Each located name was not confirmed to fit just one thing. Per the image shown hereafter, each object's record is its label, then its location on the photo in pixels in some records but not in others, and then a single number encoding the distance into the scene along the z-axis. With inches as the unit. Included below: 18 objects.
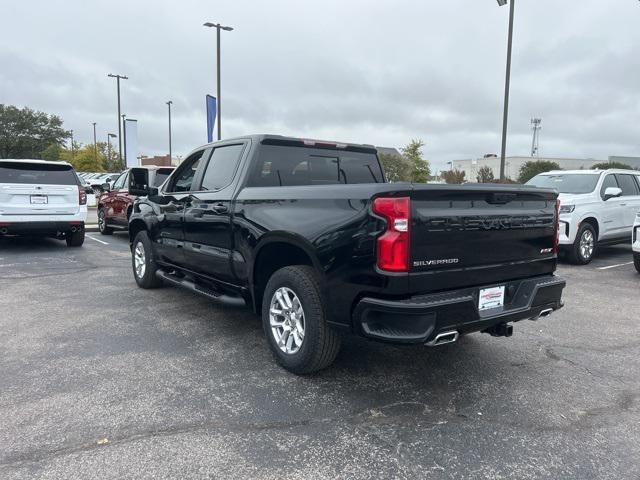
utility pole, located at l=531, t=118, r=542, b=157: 3028.1
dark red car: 417.4
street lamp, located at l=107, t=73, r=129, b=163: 1358.3
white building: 3230.3
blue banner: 789.9
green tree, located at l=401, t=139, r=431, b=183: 1947.6
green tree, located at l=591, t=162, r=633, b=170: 1656.6
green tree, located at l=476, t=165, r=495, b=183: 1861.0
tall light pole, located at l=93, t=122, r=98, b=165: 2472.9
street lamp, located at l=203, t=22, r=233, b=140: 839.5
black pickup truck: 126.6
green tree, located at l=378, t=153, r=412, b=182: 1776.5
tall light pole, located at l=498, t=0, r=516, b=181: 623.5
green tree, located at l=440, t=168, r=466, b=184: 1712.6
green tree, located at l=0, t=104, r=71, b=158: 2468.0
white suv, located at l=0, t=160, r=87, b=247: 382.3
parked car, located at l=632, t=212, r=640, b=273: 323.6
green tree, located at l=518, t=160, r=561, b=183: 1971.0
